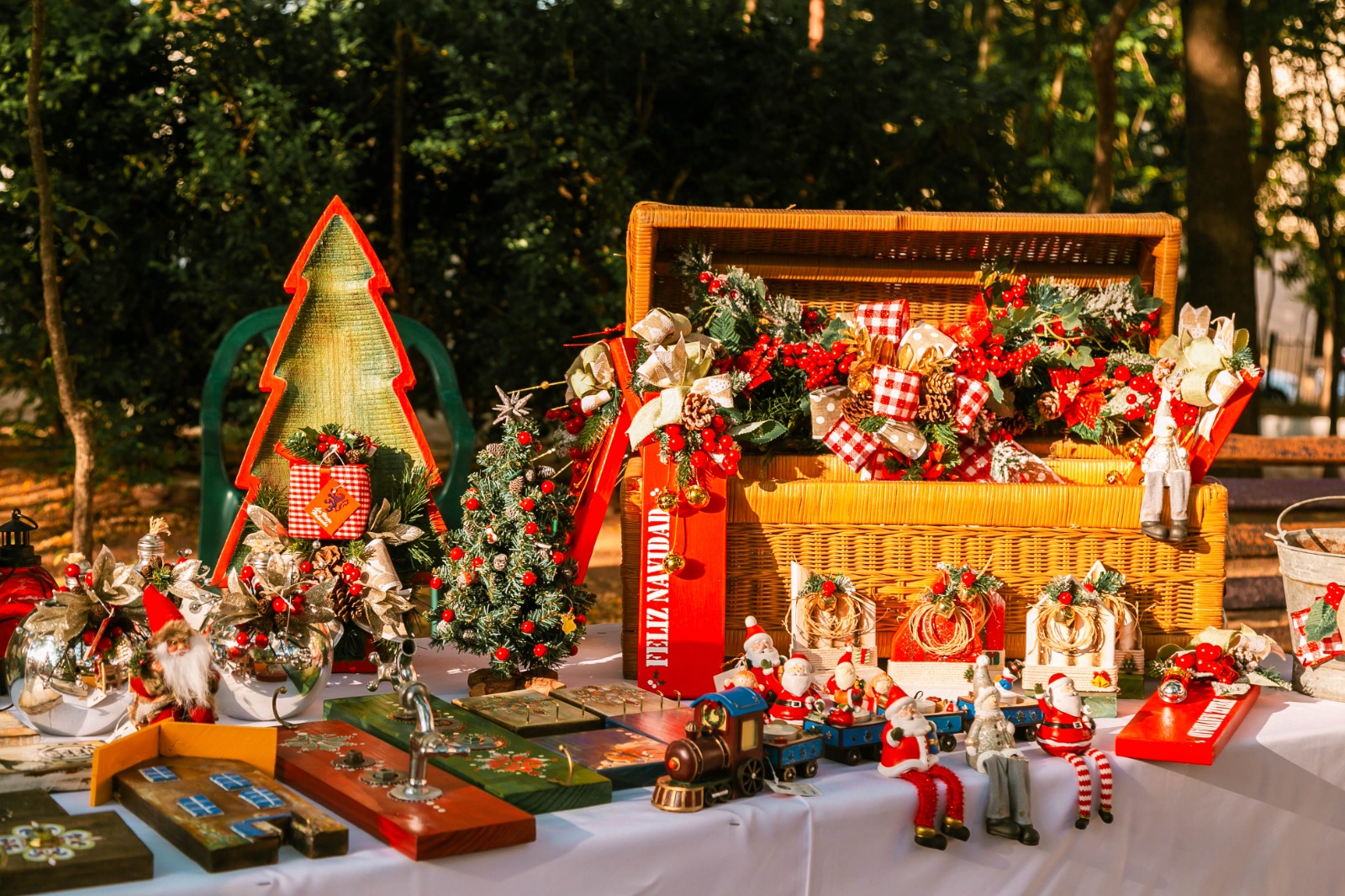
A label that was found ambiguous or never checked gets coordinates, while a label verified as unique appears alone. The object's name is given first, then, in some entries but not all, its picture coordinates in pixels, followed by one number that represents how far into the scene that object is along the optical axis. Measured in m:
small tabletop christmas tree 1.92
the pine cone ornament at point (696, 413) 2.01
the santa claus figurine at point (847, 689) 1.69
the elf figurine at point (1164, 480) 2.09
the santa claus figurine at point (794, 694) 1.68
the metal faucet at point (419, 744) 1.36
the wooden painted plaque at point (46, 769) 1.41
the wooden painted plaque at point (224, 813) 1.24
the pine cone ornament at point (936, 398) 2.26
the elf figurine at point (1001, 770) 1.59
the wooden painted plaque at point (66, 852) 1.17
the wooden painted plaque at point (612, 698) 1.75
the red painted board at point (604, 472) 2.09
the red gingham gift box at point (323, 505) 2.06
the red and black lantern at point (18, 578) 1.79
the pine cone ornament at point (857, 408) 2.23
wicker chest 2.10
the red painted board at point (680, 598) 2.04
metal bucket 2.04
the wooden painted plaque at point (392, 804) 1.29
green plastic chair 2.25
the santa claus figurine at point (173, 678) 1.53
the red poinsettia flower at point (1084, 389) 2.39
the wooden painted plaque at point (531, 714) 1.65
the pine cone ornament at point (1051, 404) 2.41
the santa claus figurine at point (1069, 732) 1.68
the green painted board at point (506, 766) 1.42
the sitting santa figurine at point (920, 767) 1.55
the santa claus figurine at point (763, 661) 1.72
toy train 1.44
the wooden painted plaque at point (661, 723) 1.64
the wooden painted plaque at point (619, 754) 1.51
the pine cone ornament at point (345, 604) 2.04
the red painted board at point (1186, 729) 1.72
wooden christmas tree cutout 2.20
